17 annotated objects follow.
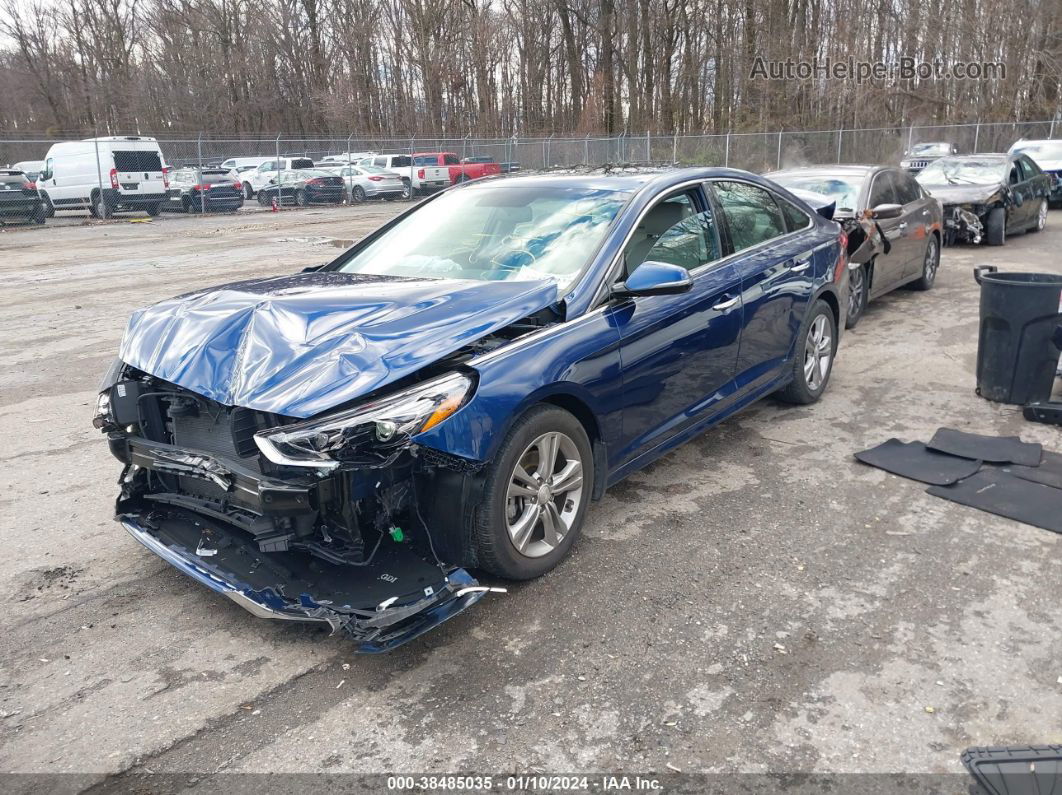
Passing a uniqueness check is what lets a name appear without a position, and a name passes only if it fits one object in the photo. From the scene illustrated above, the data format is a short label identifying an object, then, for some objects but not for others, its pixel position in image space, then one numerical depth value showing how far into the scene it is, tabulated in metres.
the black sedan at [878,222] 8.41
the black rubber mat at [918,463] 4.81
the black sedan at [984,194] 13.55
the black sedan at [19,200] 21.67
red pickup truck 31.63
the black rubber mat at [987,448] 4.99
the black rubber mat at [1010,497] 4.25
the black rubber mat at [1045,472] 4.67
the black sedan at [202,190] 25.98
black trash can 5.78
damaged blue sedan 3.05
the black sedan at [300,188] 28.44
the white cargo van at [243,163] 30.99
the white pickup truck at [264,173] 30.16
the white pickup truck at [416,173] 31.25
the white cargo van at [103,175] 23.72
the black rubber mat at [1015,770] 2.05
